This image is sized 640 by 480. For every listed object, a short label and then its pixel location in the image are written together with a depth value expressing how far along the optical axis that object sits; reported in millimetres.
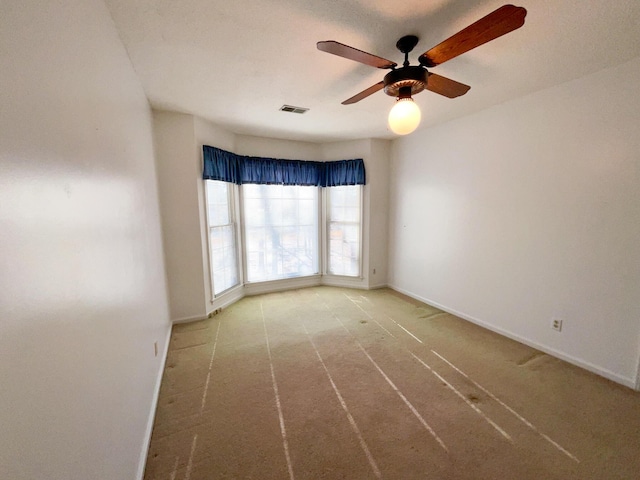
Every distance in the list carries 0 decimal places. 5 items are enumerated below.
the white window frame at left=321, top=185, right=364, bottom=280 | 4359
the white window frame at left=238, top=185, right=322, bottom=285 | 3926
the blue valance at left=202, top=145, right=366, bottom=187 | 3381
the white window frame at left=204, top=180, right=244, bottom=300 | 3377
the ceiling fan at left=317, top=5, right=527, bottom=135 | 1183
